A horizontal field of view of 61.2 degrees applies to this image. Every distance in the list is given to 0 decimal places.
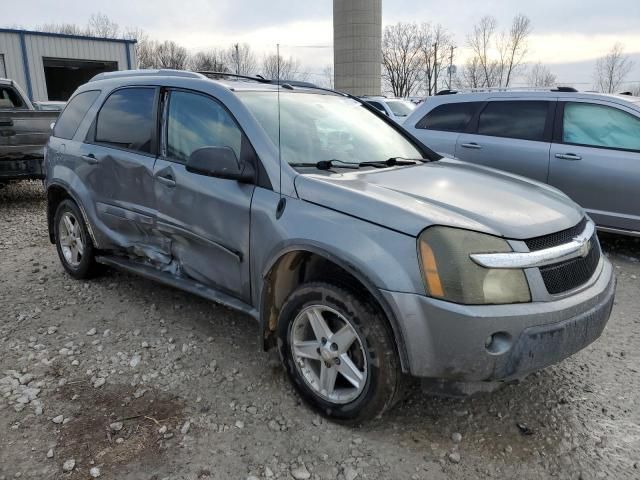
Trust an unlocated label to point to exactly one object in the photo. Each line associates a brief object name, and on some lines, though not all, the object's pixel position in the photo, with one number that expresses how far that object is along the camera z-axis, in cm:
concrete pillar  3488
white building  2366
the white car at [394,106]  1552
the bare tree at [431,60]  5725
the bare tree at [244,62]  5076
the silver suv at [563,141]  536
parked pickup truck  782
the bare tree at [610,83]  4231
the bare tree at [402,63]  5794
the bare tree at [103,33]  5575
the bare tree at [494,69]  4784
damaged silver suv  234
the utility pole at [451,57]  5764
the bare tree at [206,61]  5389
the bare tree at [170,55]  5935
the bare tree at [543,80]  4730
